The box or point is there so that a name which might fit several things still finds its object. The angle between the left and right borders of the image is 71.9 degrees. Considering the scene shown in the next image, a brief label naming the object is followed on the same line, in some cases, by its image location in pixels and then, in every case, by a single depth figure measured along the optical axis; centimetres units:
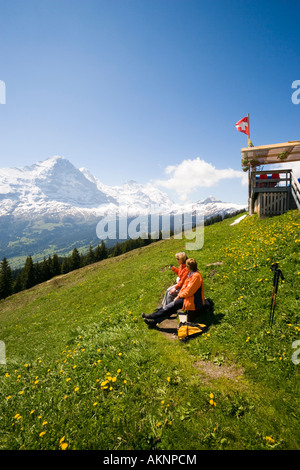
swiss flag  2741
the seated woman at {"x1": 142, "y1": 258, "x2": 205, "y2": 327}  822
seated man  934
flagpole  2562
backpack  748
